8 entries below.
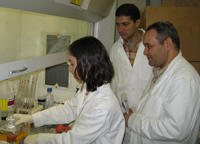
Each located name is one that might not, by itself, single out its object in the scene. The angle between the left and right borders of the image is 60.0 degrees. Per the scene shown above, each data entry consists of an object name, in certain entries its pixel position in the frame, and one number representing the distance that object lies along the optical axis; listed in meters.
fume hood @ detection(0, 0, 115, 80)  0.80
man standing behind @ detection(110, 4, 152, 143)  1.59
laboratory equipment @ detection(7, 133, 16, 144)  0.93
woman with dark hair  0.82
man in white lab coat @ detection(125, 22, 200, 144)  0.87
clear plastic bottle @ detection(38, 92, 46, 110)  1.57
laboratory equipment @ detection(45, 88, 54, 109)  1.58
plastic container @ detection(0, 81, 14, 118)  1.26
